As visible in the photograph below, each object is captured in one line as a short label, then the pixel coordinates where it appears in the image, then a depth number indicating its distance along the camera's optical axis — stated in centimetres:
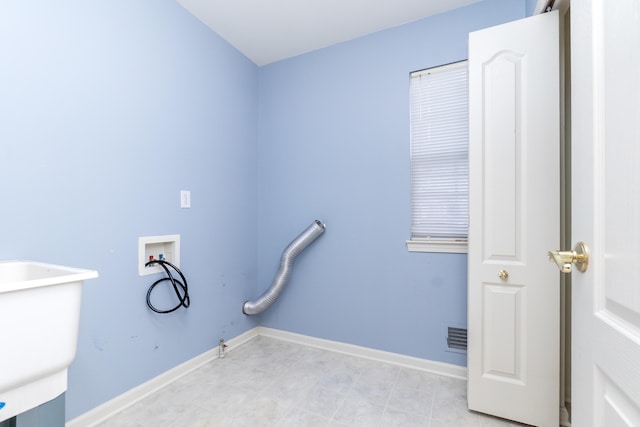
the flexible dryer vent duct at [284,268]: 236
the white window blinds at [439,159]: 201
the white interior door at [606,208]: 52
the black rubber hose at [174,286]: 178
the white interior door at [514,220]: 142
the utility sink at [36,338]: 82
